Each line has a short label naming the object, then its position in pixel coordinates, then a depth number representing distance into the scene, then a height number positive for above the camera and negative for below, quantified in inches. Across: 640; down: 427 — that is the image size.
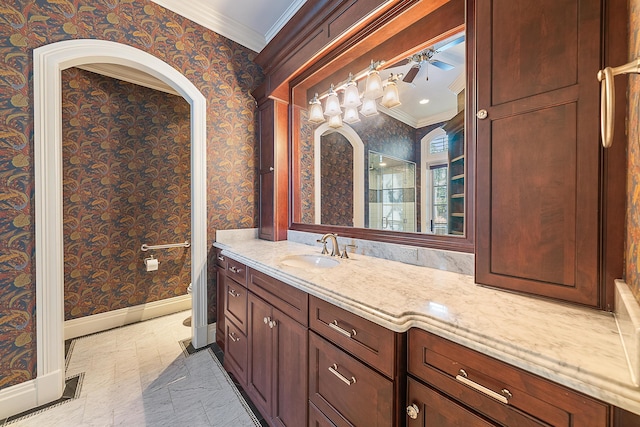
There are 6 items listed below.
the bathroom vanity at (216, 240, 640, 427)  22.0 -15.9
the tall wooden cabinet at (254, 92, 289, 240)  94.0 +16.6
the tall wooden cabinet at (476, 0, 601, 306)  32.4 +9.3
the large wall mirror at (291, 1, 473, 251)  52.6 +19.6
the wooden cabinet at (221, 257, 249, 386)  67.1 -30.3
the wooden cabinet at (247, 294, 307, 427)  46.9 -31.7
